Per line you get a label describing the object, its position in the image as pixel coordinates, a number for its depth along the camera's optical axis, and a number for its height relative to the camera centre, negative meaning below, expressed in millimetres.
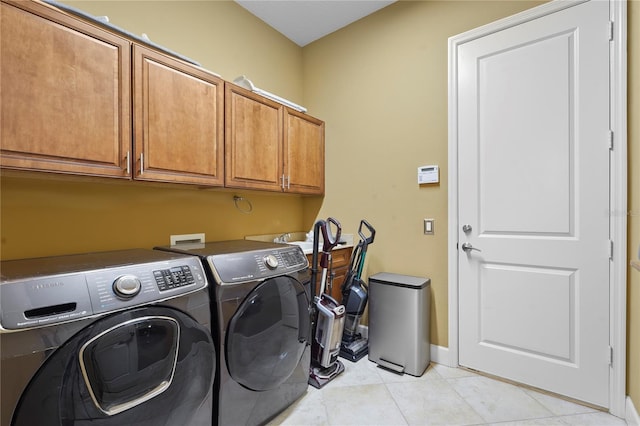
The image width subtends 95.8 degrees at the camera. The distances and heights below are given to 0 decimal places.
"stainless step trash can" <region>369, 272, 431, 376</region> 2045 -816
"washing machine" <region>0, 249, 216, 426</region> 853 -441
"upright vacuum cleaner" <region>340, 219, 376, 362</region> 2277 -698
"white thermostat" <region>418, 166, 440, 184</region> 2211 +292
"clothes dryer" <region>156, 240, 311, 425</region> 1351 -584
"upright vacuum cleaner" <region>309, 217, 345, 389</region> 1913 -765
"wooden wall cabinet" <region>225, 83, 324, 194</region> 1971 +523
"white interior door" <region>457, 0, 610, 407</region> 1675 +63
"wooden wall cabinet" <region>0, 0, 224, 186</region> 1141 +516
